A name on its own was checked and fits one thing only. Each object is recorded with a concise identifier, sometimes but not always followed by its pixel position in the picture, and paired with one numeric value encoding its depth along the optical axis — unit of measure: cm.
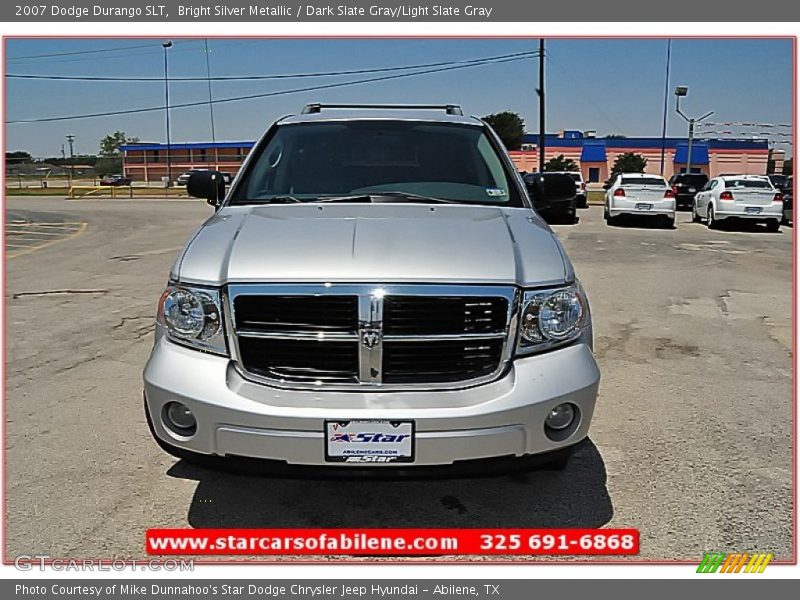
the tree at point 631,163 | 6149
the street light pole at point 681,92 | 3162
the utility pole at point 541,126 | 3120
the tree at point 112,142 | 10369
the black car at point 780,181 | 2235
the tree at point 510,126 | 6248
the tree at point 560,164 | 6075
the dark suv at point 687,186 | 2830
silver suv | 293
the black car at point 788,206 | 2092
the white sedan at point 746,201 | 1891
